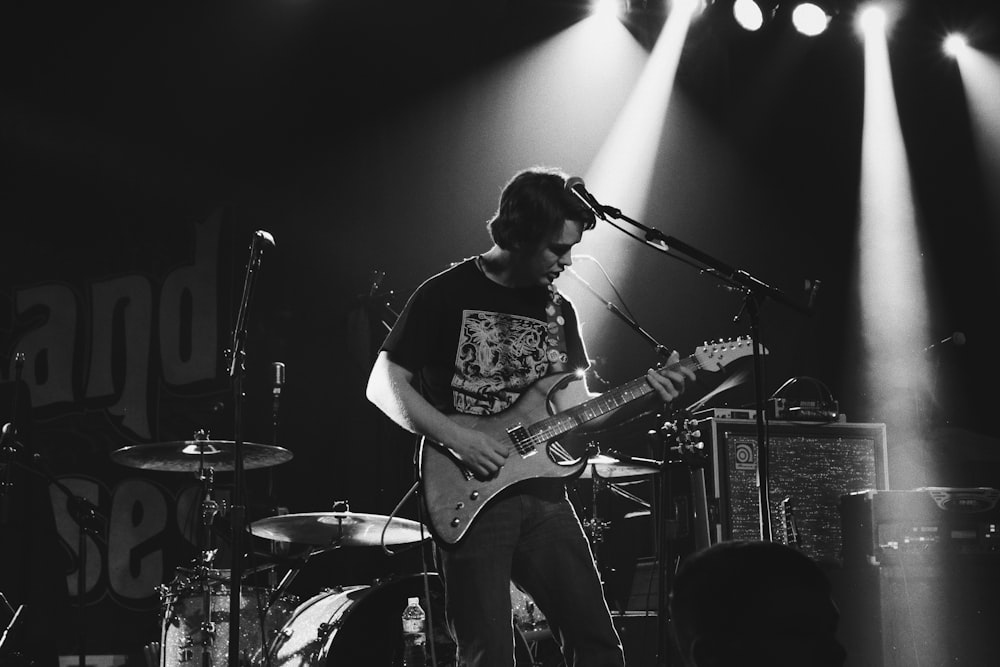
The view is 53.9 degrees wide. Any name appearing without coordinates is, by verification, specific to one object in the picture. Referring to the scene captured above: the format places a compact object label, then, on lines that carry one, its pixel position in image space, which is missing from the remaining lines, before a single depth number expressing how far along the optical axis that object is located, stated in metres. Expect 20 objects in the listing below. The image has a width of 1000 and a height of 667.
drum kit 4.91
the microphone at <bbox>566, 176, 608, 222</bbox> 3.18
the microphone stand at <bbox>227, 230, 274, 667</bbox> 3.58
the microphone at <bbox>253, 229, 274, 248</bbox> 3.93
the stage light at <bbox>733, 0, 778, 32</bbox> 6.56
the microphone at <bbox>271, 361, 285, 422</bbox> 5.65
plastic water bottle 5.05
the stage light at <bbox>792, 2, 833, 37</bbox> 6.62
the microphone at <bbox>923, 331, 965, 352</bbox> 5.15
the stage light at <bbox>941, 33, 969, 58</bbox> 6.98
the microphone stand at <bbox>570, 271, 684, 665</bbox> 3.84
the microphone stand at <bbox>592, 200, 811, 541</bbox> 3.17
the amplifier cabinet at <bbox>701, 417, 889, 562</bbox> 4.82
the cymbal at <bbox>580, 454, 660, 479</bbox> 4.99
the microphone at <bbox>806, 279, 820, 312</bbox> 4.59
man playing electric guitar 2.79
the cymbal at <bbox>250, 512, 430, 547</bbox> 4.89
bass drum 4.83
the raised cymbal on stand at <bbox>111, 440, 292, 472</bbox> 5.12
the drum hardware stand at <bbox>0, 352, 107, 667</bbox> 4.98
